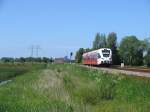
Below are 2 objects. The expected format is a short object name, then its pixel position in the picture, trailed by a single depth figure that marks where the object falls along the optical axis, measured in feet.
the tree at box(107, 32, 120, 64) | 267.70
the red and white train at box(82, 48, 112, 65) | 121.03
